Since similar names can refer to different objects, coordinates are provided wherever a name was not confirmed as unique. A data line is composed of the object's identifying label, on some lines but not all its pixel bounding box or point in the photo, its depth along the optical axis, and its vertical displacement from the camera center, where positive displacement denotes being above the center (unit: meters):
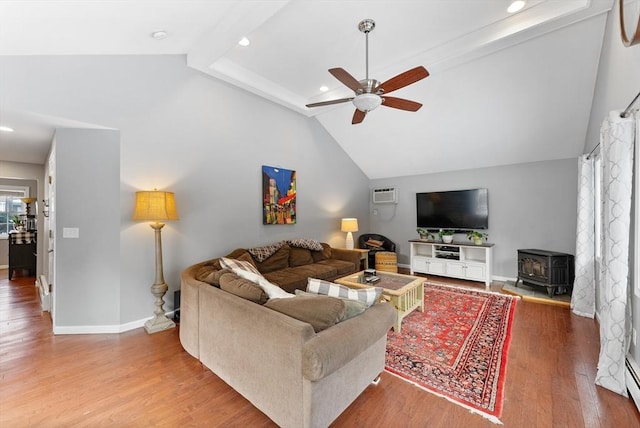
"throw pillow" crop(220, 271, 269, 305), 1.95 -0.56
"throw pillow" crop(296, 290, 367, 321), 1.83 -0.65
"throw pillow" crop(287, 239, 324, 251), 4.75 -0.54
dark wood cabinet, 5.22 -0.67
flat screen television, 5.34 +0.05
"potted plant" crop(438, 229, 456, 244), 5.53 -0.50
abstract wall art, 4.57 +0.33
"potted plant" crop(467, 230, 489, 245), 5.22 -0.49
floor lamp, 2.96 -0.03
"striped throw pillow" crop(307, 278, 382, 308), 1.99 -0.59
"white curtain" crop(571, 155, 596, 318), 3.41 -0.49
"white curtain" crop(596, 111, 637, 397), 2.03 -0.33
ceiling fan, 2.44 +1.21
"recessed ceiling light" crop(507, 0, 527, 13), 2.65 +2.05
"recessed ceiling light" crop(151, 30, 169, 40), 2.75 +1.86
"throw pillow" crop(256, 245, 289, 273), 4.15 -0.76
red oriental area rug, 2.01 -1.33
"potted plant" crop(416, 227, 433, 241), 5.91 -0.49
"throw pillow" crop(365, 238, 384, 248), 6.30 -0.71
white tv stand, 5.00 -0.96
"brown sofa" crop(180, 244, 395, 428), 1.46 -0.87
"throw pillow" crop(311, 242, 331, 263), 4.92 -0.75
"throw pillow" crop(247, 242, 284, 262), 4.08 -0.58
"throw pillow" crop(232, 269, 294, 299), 2.04 -0.56
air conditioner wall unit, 6.61 +0.43
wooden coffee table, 3.06 -0.92
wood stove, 4.15 -0.95
